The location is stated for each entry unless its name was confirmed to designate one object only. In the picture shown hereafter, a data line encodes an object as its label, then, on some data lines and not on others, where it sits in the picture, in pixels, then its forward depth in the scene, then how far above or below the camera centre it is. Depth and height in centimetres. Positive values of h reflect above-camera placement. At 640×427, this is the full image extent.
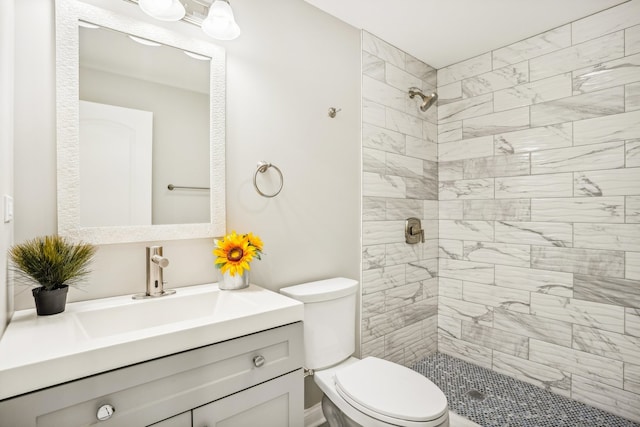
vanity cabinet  79 -49
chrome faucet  131 -24
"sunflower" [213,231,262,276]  140 -16
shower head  238 +83
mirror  121 +35
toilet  127 -72
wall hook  202 +62
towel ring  168 +23
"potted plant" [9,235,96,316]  105 -16
